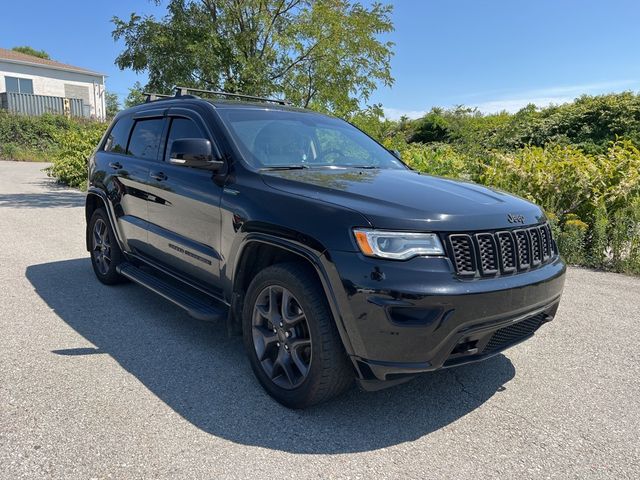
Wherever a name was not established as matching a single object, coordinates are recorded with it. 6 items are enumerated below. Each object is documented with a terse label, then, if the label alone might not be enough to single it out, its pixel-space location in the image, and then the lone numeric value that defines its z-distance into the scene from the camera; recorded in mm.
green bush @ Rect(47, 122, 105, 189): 15867
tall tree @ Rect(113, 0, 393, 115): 10000
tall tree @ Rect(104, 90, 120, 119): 54078
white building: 35688
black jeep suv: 2531
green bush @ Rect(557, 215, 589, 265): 6496
